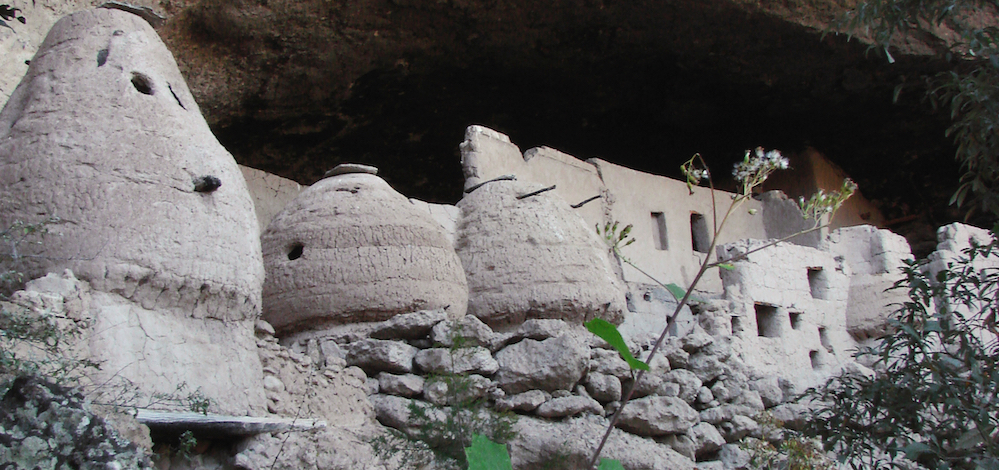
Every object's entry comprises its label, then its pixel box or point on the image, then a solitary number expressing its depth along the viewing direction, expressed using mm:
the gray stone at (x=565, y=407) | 5453
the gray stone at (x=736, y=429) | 6445
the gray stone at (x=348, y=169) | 6793
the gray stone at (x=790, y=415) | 6910
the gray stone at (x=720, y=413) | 6391
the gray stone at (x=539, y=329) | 5855
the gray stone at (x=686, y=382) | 6379
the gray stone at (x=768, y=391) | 7160
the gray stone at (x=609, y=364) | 5938
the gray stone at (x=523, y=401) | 5355
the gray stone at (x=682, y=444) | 5898
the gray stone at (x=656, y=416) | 5805
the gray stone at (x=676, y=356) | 6648
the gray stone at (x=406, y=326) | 5656
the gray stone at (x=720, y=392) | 6666
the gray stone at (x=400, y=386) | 5254
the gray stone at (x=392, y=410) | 5020
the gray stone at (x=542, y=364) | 5531
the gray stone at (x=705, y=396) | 6500
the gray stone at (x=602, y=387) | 5809
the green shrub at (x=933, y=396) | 4117
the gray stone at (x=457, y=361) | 5348
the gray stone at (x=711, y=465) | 5977
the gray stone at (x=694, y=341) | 6848
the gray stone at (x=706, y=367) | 6730
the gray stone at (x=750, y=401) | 6742
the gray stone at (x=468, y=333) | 5520
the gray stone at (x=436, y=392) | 5129
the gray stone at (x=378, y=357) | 5391
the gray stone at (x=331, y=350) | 5441
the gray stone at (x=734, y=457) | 6125
